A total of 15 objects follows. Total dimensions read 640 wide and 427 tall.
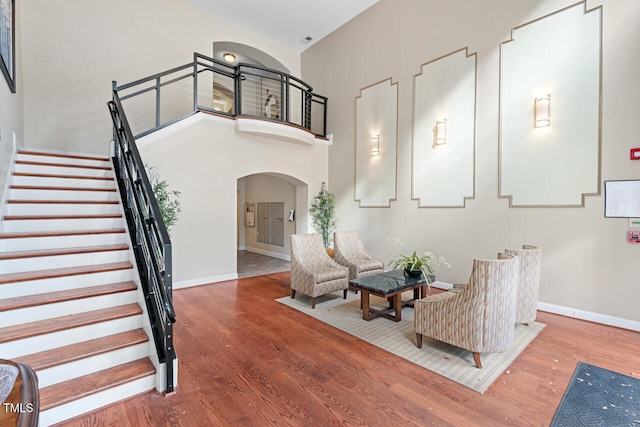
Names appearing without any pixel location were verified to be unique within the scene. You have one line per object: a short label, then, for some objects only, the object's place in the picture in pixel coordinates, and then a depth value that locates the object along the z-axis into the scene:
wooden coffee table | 3.49
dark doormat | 1.95
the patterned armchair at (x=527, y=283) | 3.21
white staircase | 2.00
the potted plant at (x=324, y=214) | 6.97
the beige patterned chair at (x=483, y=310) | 2.41
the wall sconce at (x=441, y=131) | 4.99
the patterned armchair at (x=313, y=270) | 4.16
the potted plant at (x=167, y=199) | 4.52
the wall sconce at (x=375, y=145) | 6.08
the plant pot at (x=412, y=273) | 3.81
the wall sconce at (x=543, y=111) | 3.93
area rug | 2.49
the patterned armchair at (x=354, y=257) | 4.80
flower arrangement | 3.78
